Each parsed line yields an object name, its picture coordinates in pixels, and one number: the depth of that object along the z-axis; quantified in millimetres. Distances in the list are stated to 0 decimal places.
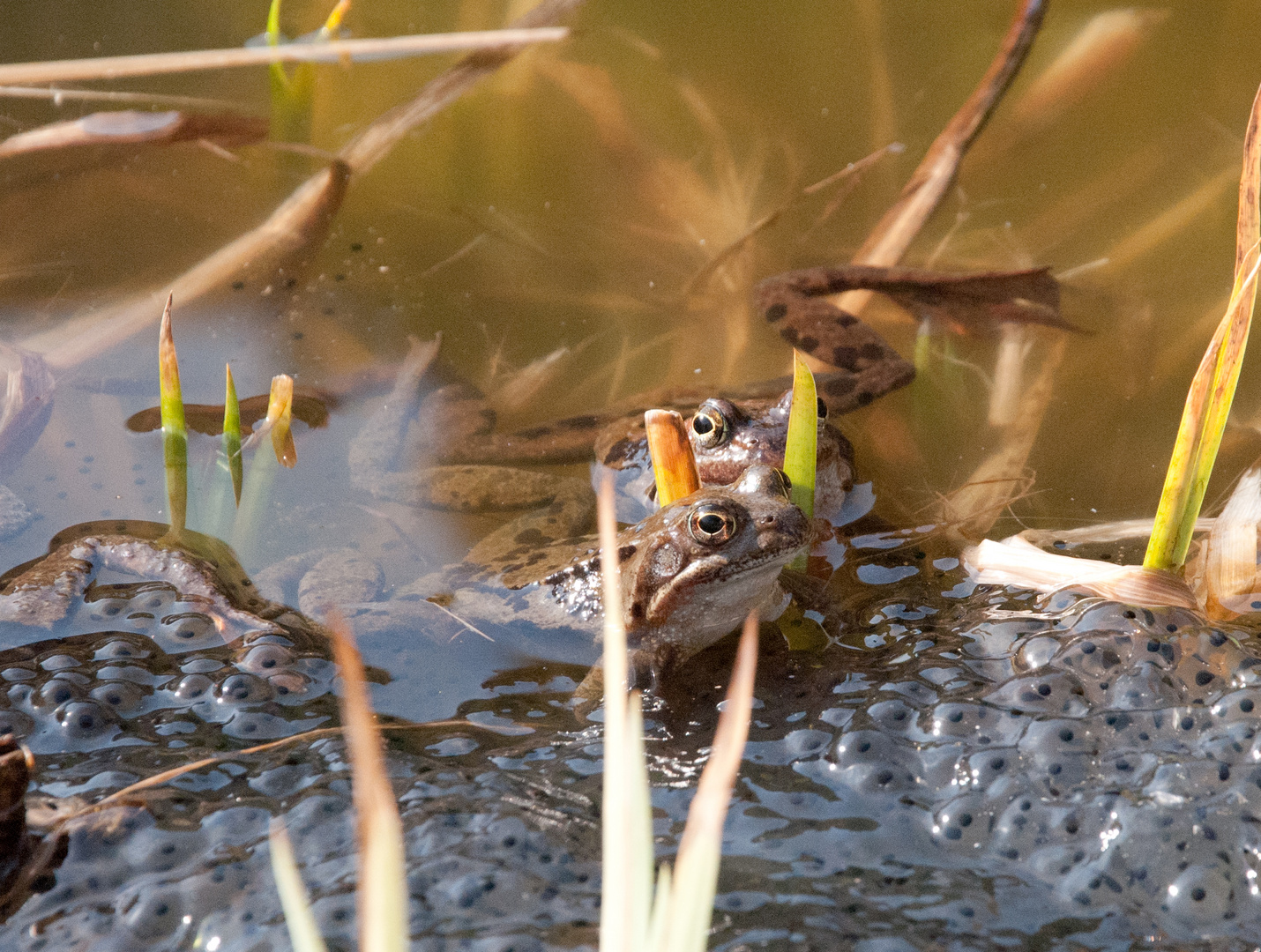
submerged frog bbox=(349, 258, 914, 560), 7508
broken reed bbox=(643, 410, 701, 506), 6238
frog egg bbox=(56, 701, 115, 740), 5055
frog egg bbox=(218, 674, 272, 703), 5391
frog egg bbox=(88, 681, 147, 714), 5266
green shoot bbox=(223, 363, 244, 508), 6348
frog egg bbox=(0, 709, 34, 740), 5008
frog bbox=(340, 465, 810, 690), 5766
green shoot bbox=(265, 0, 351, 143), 9930
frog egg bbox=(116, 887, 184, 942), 3783
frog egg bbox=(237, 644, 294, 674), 5645
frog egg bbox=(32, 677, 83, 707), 5187
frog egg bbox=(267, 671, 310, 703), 5516
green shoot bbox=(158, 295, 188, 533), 6031
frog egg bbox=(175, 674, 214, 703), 5387
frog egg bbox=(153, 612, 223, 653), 5879
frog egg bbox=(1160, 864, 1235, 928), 3889
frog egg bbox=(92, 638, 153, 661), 5637
